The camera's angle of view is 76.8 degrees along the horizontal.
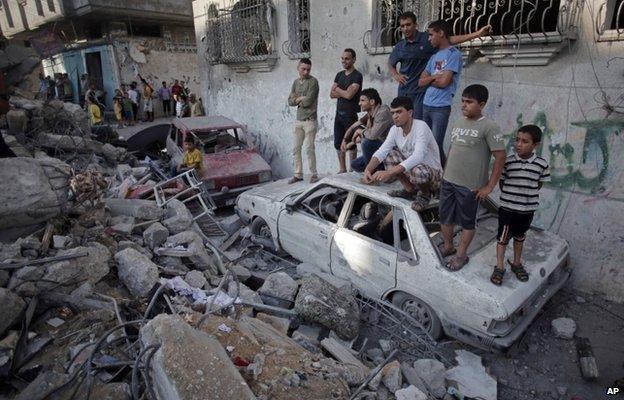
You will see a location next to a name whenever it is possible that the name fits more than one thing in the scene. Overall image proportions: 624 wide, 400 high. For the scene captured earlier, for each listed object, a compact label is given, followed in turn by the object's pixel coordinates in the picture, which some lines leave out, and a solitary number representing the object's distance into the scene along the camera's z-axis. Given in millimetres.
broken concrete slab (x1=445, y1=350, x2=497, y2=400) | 3250
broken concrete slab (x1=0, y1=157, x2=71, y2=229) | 3990
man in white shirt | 4016
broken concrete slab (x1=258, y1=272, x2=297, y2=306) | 3998
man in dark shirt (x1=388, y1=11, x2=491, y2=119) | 5016
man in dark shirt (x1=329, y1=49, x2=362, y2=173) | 5871
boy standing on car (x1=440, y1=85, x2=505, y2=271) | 3342
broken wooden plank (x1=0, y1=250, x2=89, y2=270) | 3463
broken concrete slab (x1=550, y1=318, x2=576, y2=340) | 3988
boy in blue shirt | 4691
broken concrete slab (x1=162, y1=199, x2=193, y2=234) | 5438
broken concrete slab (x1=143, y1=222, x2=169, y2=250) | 4898
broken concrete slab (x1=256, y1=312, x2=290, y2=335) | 3551
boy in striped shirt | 3434
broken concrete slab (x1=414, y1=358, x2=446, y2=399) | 3143
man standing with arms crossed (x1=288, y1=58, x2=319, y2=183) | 6371
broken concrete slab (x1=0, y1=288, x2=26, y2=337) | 3035
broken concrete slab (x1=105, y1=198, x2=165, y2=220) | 5547
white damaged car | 3330
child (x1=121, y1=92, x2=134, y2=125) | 16984
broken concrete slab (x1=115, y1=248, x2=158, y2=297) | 3900
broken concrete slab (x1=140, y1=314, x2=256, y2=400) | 2318
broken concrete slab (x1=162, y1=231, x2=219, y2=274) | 4738
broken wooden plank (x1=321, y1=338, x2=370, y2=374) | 3133
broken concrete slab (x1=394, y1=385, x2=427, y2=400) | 2764
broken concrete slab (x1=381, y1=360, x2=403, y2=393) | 2945
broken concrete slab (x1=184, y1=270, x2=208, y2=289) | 4193
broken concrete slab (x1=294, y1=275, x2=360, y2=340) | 3541
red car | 7176
